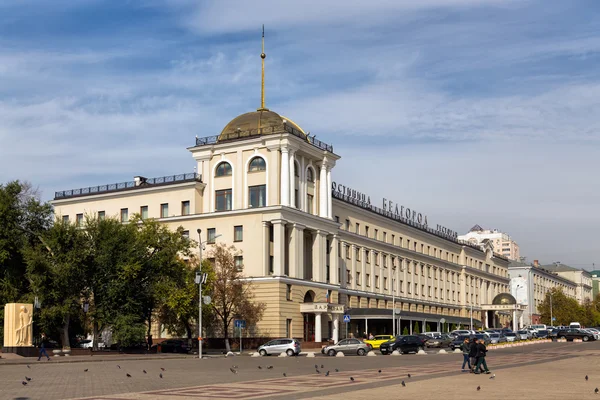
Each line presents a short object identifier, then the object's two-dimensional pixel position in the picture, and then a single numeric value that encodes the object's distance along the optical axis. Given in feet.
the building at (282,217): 248.52
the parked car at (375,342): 221.97
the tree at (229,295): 225.35
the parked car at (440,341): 235.20
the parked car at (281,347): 190.18
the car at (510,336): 274.16
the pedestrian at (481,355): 105.91
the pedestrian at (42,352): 158.49
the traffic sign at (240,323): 207.13
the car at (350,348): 192.24
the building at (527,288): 567.59
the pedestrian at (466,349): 112.25
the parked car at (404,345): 198.90
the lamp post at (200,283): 186.81
